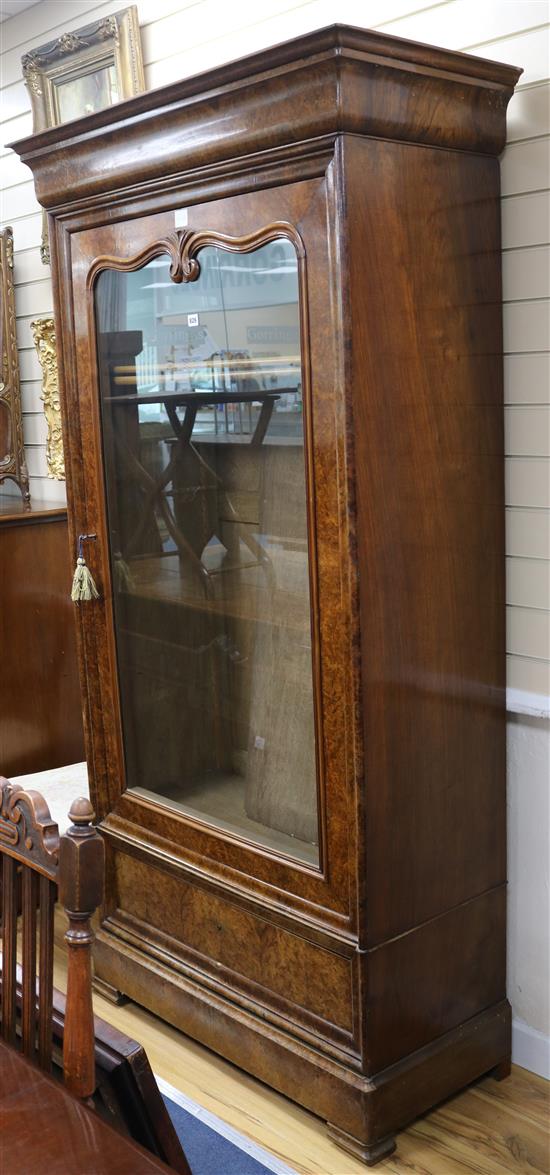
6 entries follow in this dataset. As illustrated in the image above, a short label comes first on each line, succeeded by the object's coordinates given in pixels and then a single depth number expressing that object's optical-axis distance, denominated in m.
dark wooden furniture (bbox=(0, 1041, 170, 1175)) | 1.06
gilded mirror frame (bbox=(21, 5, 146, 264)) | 3.05
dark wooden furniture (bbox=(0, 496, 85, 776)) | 3.27
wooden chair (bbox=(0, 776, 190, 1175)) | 1.24
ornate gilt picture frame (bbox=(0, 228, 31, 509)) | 3.71
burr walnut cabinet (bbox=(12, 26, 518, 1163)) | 1.90
